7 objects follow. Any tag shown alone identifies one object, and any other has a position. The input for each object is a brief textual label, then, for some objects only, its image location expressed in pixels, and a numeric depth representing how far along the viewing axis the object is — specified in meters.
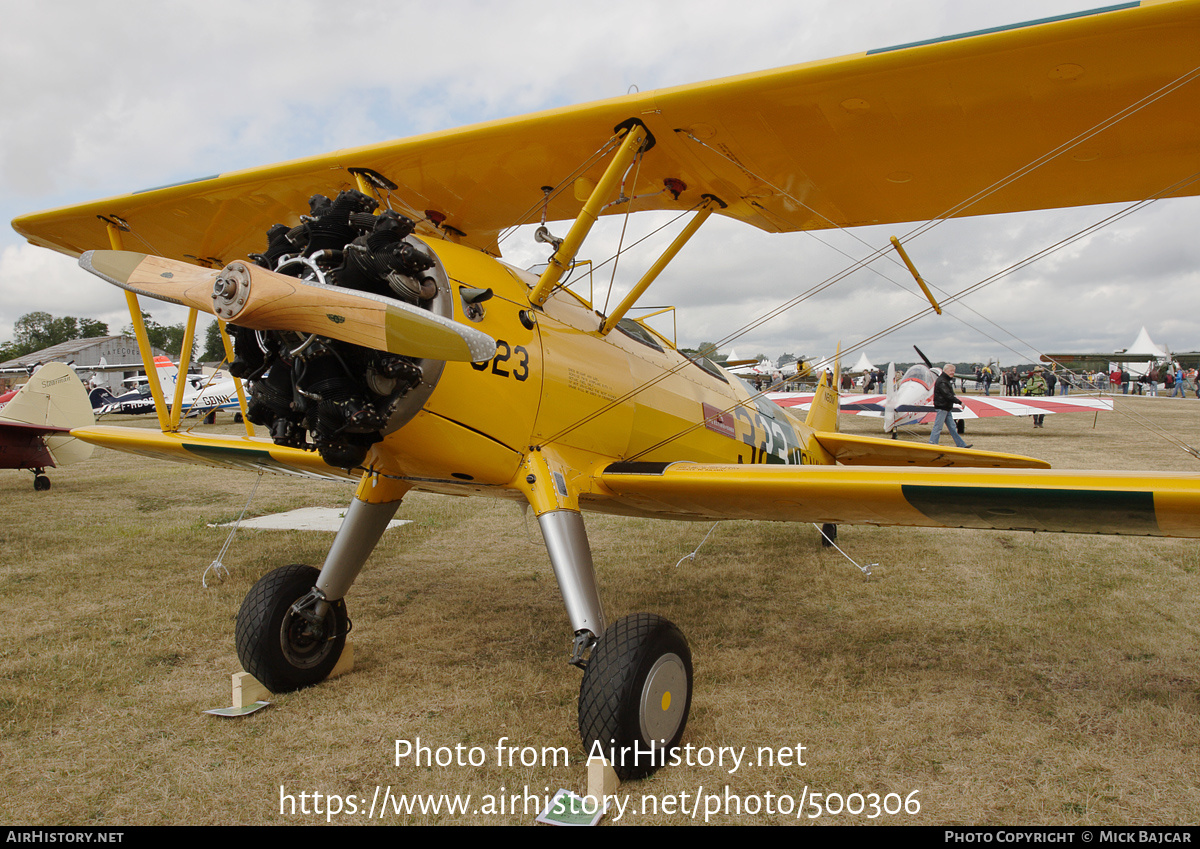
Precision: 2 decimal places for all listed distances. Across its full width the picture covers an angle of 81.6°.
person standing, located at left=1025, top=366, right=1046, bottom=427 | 24.91
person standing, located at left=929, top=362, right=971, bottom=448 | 13.59
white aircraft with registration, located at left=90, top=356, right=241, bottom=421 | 22.02
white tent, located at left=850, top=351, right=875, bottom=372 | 61.88
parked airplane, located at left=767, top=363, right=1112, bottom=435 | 16.84
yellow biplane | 2.57
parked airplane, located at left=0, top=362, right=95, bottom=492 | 9.57
